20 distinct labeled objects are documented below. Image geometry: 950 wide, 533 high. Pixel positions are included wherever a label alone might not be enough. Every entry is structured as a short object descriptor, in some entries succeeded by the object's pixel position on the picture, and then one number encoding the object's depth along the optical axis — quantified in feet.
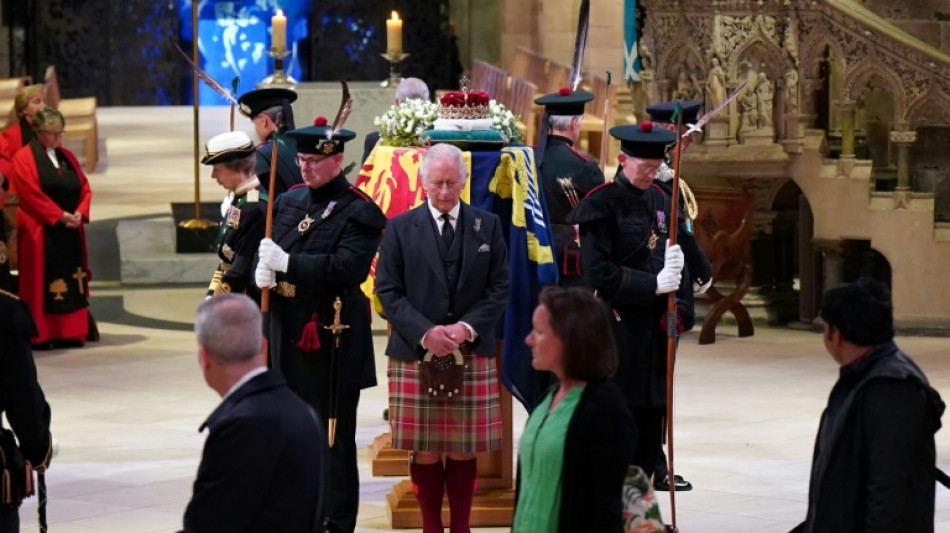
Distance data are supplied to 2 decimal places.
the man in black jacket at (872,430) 36.94
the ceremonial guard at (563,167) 68.69
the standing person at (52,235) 90.22
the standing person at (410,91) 75.77
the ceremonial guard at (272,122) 62.85
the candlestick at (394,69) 111.45
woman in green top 35.17
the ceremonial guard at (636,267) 57.62
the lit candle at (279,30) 113.70
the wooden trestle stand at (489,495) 57.67
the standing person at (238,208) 56.39
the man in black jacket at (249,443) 32.27
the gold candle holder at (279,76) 114.62
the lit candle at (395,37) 111.75
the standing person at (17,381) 43.78
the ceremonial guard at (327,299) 54.54
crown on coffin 58.75
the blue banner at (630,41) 127.42
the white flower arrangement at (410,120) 60.90
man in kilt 53.31
